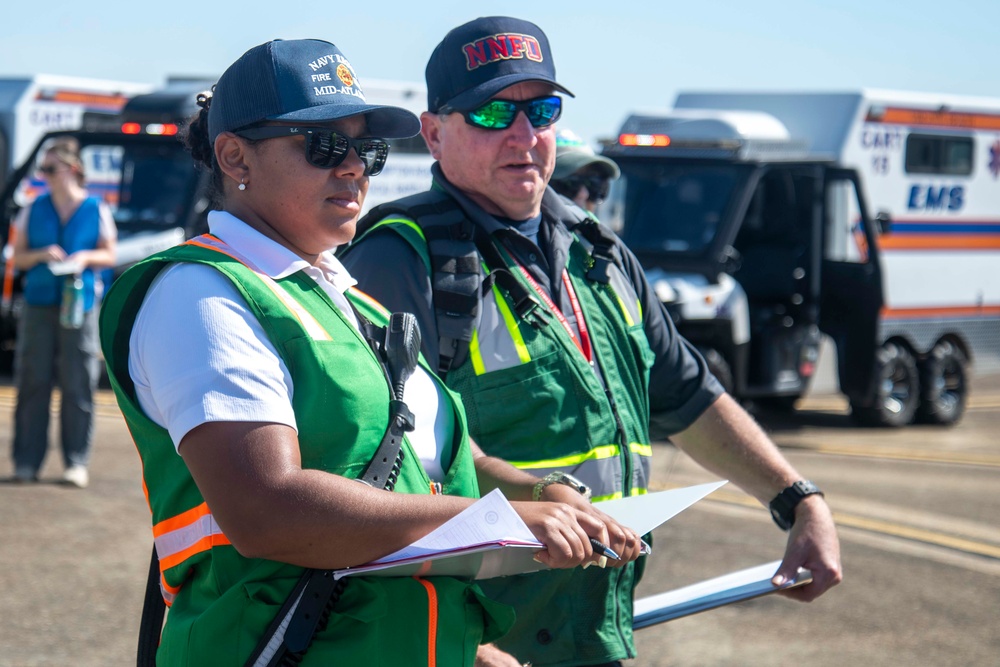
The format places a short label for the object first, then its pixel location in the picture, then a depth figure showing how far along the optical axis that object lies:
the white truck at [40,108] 16.77
